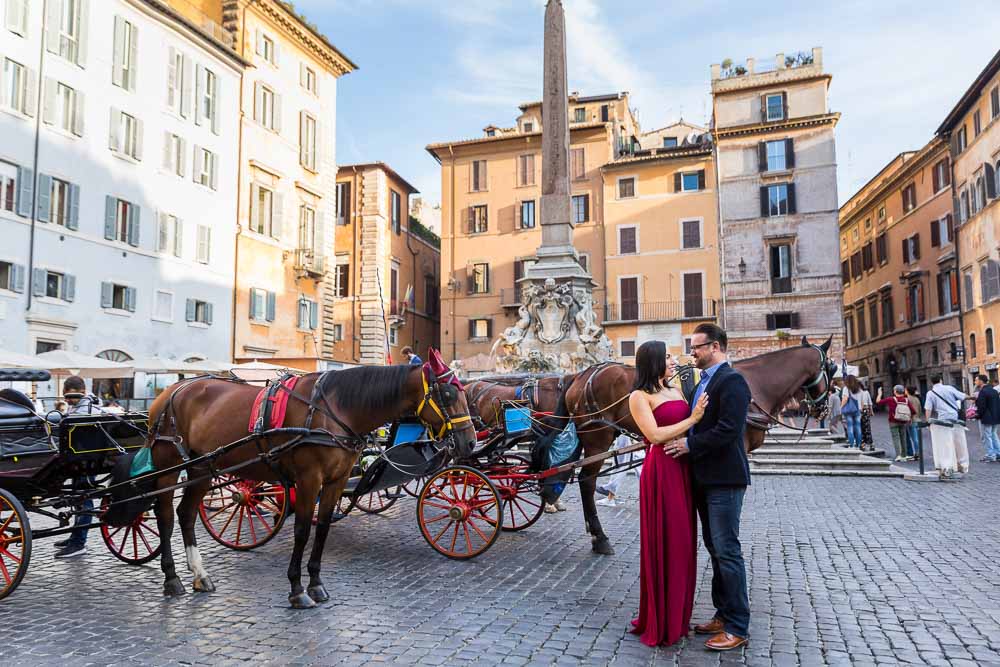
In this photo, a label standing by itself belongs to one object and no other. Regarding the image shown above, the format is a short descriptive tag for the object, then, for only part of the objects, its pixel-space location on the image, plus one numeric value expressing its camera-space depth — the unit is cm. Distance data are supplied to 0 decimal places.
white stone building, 2020
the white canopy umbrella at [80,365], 1510
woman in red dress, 418
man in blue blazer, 409
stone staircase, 1276
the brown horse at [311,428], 532
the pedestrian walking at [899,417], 1491
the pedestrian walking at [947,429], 1182
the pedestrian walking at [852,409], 1595
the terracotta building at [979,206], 2897
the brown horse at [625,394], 642
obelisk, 1622
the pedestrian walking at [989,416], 1501
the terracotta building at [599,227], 3691
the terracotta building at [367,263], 3791
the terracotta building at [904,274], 3491
